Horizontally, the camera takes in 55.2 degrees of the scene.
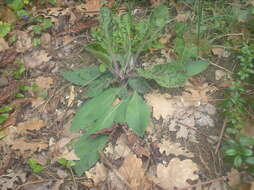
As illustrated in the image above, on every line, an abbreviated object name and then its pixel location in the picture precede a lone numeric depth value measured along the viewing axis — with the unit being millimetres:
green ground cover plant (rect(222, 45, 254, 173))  408
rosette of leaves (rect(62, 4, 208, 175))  502
